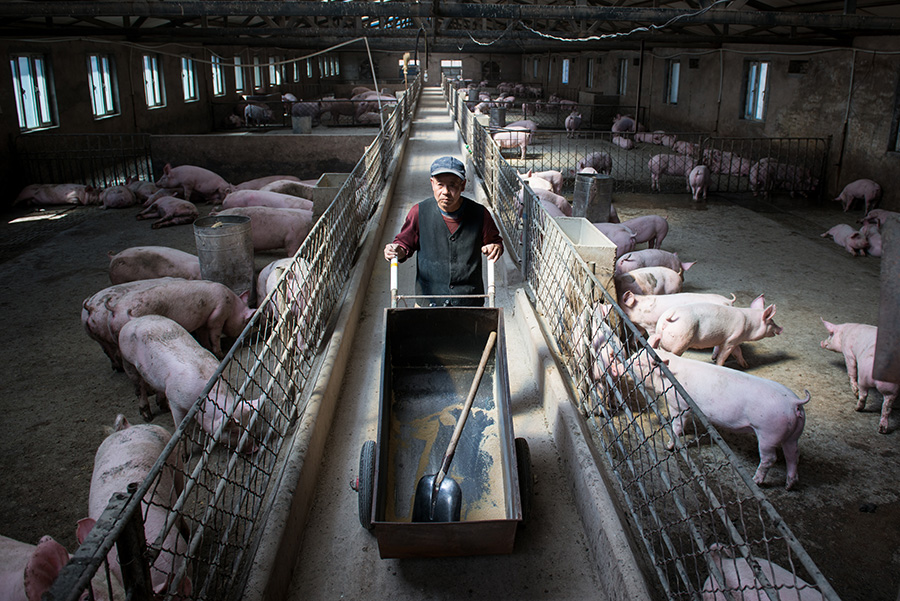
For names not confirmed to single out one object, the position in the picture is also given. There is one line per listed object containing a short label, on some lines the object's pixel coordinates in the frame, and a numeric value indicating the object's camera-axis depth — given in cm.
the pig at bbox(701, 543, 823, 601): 259
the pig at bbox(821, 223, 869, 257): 910
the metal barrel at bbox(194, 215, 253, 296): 689
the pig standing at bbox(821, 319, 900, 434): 478
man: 399
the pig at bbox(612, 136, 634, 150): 1826
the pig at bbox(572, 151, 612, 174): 1401
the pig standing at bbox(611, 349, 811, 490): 407
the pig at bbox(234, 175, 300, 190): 1192
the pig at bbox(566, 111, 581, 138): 2175
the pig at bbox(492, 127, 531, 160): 1638
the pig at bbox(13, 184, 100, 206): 1205
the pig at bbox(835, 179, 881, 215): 1146
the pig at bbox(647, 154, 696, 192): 1360
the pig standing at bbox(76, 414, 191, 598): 291
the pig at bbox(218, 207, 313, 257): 869
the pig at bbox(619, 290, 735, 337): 585
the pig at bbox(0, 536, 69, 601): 209
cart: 274
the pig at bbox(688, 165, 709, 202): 1265
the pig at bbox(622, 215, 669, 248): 892
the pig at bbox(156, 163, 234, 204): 1230
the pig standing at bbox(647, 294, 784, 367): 542
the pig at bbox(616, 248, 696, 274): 725
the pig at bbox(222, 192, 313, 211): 1004
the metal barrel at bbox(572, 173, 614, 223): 944
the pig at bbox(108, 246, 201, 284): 685
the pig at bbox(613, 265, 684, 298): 638
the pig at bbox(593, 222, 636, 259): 798
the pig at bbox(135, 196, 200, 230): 1070
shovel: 299
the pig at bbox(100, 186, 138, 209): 1197
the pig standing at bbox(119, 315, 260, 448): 440
